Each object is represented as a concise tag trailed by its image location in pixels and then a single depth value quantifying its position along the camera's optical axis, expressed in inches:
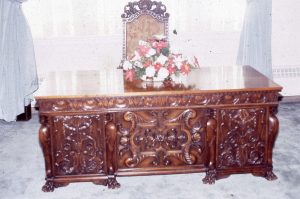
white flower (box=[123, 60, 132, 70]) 140.7
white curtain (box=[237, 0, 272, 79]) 205.0
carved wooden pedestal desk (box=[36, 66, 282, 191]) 126.4
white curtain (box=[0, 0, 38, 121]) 188.7
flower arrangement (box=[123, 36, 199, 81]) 136.1
